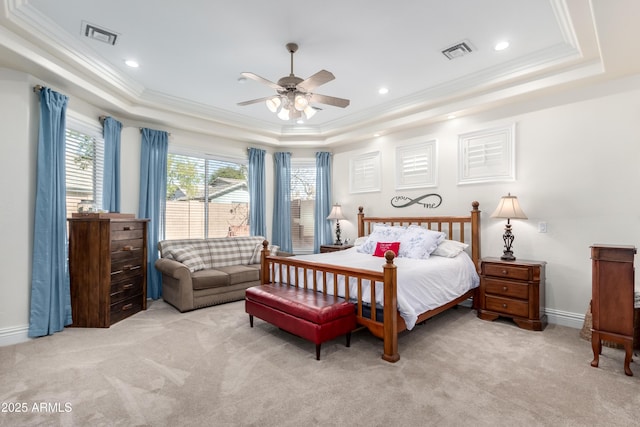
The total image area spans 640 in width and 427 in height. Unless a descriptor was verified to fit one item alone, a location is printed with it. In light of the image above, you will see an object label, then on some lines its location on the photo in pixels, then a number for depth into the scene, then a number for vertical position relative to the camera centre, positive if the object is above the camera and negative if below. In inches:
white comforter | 111.5 -26.2
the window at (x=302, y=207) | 250.2 +6.3
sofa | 161.0 -31.6
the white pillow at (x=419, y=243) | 152.8 -13.8
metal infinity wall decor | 184.5 +8.8
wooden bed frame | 103.4 -23.1
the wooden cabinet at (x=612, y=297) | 94.6 -25.4
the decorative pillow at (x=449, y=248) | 153.3 -16.5
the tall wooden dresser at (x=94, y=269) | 137.0 -24.5
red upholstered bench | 104.1 -35.1
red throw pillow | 161.3 -16.7
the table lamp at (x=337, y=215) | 227.5 +0.0
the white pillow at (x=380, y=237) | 173.3 -12.3
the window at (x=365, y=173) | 217.0 +30.1
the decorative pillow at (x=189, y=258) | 171.5 -24.3
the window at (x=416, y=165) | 187.0 +31.0
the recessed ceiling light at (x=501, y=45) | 121.3 +66.7
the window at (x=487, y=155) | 155.7 +31.3
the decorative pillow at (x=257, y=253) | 207.8 -25.6
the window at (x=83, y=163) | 150.1 +26.0
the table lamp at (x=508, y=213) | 140.4 +1.1
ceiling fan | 112.2 +45.8
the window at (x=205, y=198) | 203.9 +11.6
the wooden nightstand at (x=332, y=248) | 211.9 -22.5
